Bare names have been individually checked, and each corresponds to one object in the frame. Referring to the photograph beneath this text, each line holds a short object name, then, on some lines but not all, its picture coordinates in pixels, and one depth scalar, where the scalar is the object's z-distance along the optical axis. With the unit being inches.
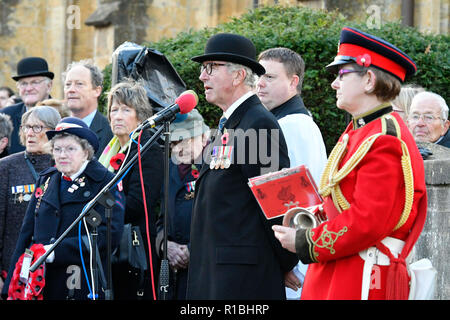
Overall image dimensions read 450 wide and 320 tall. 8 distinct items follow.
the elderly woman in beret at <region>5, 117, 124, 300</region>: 466.0
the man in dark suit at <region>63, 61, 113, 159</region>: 609.0
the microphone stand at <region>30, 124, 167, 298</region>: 377.4
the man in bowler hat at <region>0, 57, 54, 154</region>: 704.4
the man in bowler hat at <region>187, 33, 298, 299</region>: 372.5
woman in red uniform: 312.7
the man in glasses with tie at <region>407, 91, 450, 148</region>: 589.9
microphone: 384.8
